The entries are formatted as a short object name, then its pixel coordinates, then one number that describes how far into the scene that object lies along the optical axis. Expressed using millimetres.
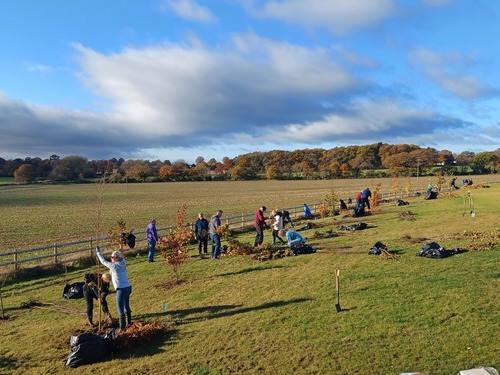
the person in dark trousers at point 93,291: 9477
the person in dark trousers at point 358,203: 25373
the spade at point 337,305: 8906
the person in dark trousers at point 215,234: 15818
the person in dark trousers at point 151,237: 16859
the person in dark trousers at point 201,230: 16906
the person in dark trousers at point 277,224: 17781
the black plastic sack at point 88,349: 7617
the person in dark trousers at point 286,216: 20538
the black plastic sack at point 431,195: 31927
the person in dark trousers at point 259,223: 17266
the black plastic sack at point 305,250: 15117
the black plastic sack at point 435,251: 12406
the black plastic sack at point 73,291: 12328
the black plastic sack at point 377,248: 13445
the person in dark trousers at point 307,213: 27891
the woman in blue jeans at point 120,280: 8750
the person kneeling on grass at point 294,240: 15672
